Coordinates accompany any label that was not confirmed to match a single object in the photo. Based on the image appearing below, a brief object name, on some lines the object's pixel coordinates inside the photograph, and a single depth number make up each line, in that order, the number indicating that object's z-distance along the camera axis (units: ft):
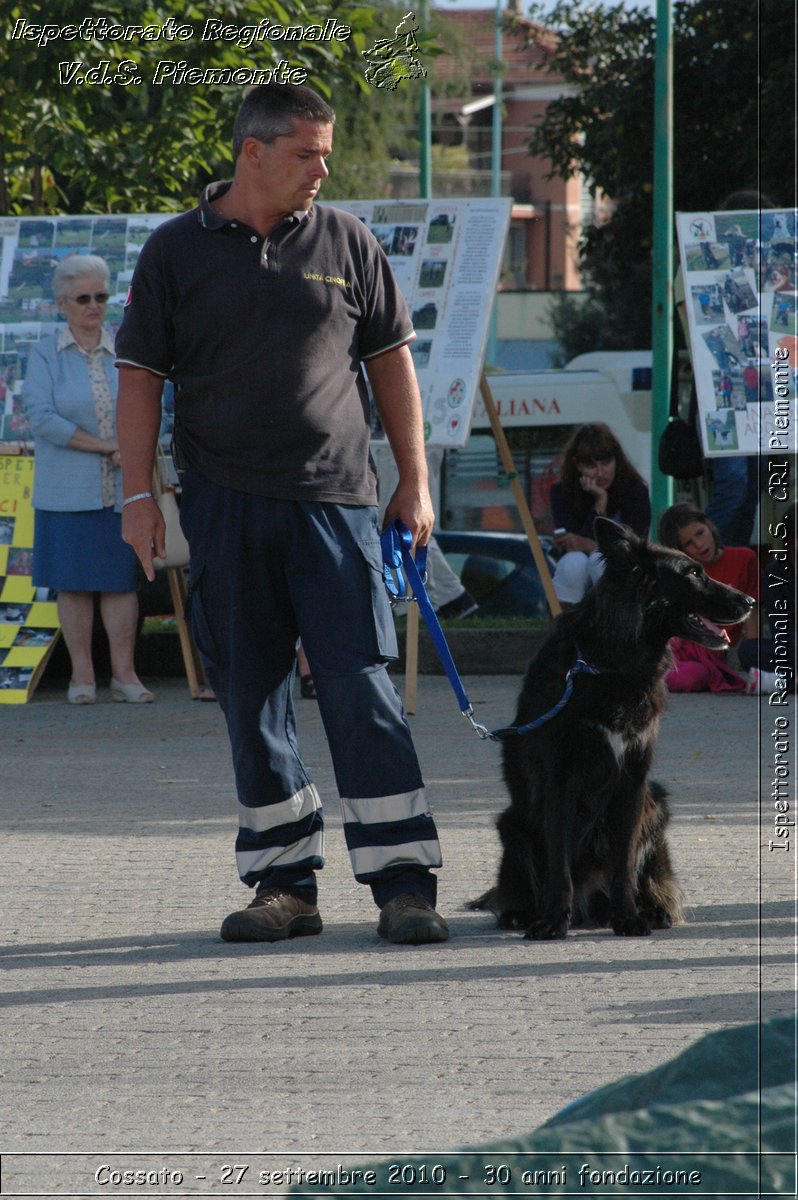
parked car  87.10
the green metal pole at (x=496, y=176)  294.25
